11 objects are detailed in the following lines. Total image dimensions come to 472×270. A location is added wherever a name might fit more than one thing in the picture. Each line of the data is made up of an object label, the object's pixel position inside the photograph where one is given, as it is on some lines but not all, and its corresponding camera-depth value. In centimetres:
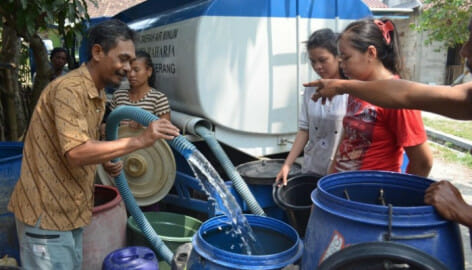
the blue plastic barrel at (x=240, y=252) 160
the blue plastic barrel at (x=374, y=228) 129
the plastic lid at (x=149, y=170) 313
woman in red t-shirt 197
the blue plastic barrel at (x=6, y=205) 249
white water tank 320
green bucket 316
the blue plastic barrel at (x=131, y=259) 226
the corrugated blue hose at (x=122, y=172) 205
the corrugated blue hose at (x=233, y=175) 287
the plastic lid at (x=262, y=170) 306
